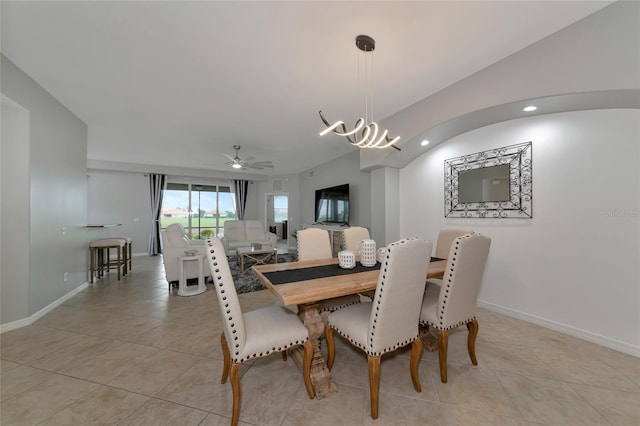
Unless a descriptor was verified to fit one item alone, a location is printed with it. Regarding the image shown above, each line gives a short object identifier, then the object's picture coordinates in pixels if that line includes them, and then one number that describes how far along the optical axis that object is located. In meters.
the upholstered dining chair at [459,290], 1.62
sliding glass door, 7.39
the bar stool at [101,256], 3.90
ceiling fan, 4.82
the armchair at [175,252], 3.61
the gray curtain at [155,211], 6.86
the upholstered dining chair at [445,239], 2.60
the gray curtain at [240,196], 8.20
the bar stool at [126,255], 4.46
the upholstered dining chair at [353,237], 2.84
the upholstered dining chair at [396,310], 1.33
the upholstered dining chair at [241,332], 1.29
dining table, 1.46
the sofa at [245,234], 5.92
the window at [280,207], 8.72
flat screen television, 5.27
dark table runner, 1.73
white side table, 3.47
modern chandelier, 1.86
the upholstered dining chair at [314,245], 2.50
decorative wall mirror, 2.60
